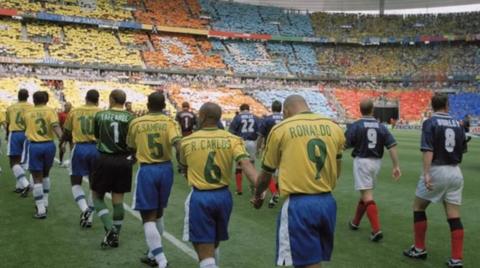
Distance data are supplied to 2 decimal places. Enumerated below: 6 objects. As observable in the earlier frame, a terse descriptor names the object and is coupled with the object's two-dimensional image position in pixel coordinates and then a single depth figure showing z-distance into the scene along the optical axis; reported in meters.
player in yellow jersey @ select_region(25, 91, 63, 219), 8.30
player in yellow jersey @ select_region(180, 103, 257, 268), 4.59
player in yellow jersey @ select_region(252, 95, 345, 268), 4.01
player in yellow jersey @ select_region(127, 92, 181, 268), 5.63
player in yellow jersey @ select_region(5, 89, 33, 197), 9.52
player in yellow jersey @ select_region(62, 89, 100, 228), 7.48
